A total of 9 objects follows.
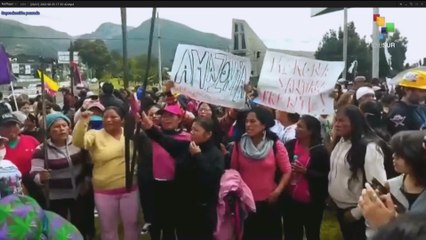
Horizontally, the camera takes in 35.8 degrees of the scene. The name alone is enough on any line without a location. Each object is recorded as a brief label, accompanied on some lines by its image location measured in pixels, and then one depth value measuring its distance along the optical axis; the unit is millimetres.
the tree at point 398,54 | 33025
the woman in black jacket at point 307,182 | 5496
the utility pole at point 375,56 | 18016
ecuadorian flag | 9883
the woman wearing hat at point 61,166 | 5543
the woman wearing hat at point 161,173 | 5645
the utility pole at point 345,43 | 22489
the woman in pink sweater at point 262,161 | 5453
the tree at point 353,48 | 37906
